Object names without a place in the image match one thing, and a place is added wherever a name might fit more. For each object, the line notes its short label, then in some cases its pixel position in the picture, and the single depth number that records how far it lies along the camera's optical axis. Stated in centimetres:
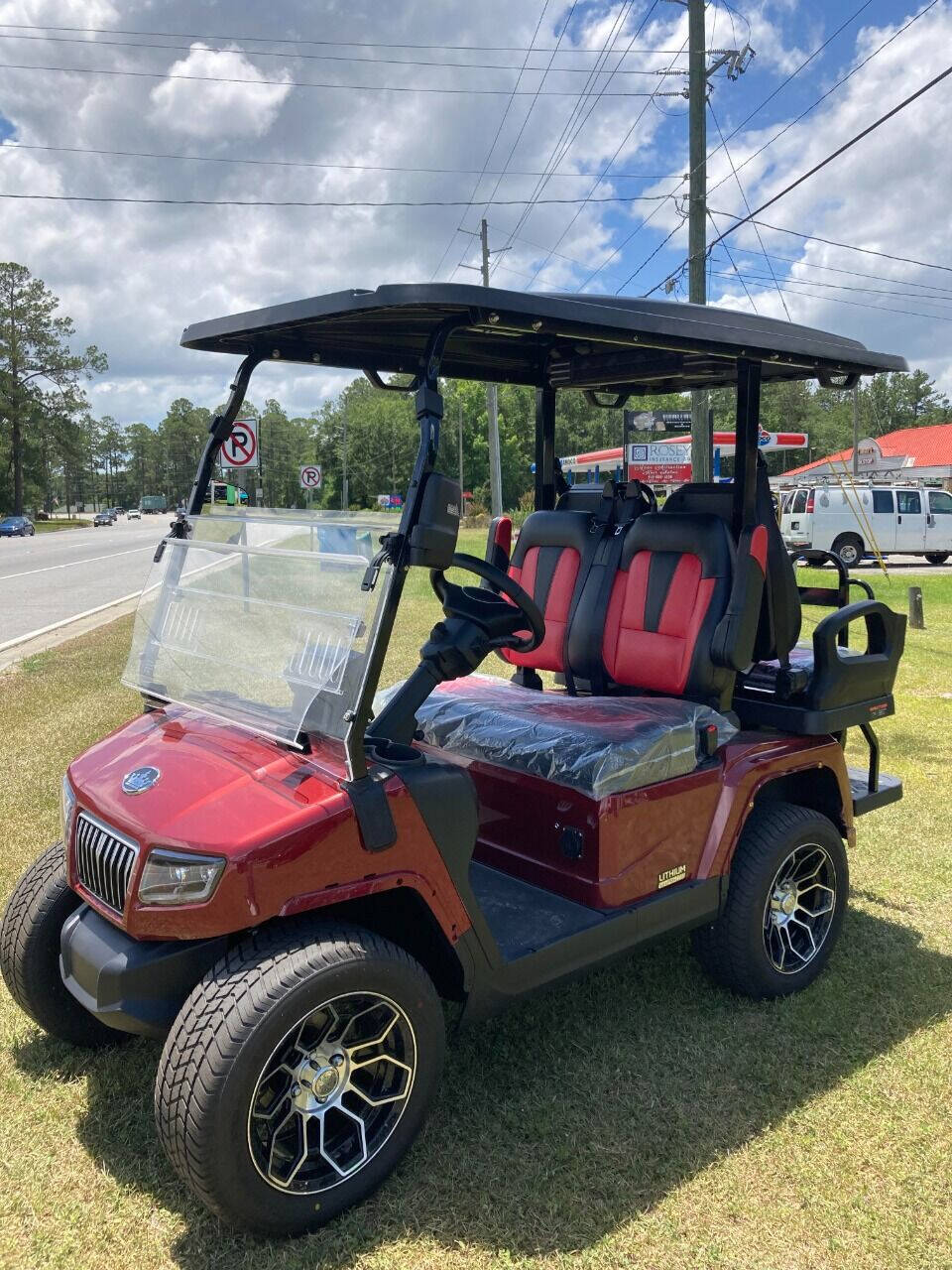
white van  2114
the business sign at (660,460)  1773
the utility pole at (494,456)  2417
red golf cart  203
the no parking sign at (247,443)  1019
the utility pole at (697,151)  1179
